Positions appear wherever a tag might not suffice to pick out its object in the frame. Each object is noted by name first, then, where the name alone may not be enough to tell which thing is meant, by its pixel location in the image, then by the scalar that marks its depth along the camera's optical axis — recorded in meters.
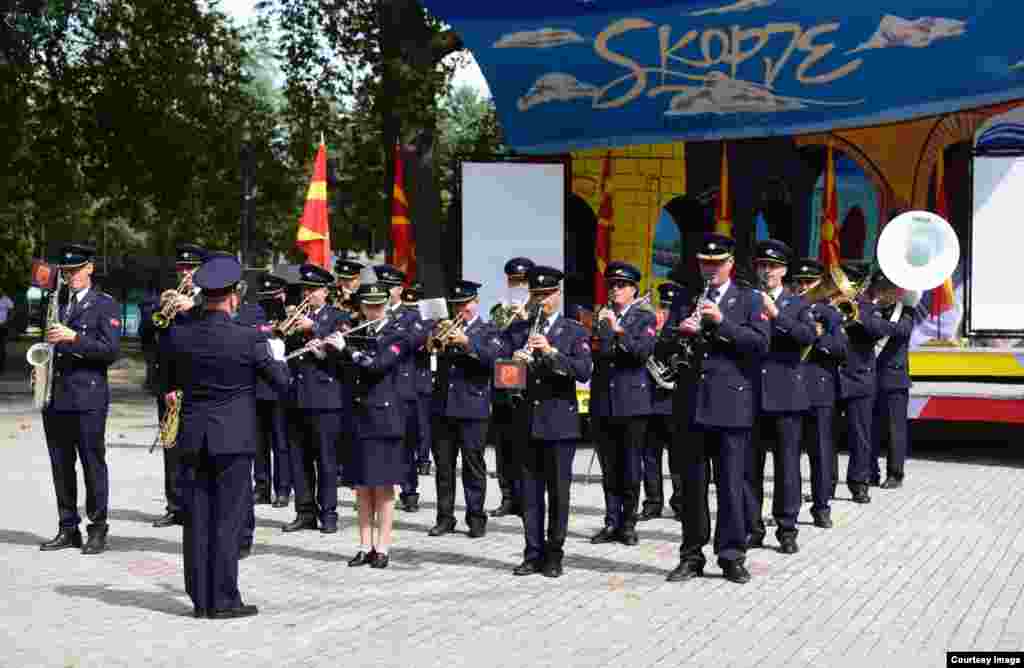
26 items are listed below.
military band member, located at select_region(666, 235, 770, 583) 9.41
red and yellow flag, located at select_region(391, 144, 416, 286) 20.53
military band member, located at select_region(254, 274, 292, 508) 12.86
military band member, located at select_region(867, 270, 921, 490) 14.36
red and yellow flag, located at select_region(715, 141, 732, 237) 20.66
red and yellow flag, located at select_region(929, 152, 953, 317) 19.00
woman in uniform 9.98
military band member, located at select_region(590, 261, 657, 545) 10.84
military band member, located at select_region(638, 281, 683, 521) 12.60
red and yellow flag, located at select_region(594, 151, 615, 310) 20.45
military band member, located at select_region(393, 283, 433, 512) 10.43
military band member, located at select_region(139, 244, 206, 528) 11.32
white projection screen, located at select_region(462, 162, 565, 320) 19.73
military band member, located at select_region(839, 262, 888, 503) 13.66
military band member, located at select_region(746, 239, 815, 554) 10.47
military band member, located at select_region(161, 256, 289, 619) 8.47
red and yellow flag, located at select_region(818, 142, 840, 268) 20.05
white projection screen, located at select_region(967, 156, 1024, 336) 18.56
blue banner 17.55
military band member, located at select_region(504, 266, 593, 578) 9.84
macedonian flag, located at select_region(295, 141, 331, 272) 17.38
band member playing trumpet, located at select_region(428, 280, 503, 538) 11.74
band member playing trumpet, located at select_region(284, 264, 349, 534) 11.70
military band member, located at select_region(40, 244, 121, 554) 10.70
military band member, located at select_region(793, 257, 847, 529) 11.98
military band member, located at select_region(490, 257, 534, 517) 10.14
